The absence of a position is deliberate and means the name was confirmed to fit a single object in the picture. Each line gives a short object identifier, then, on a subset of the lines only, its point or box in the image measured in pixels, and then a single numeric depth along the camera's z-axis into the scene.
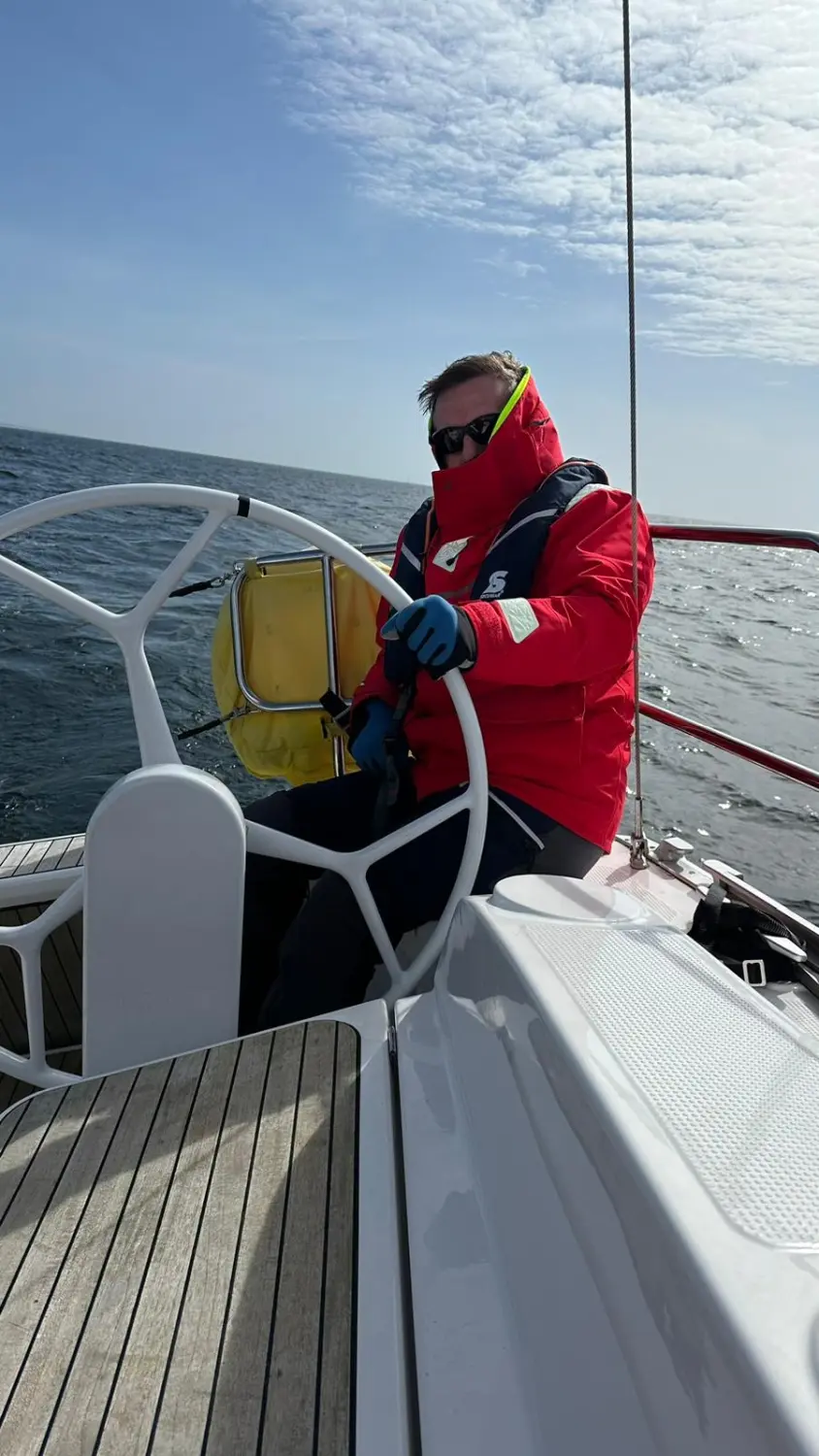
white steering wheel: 1.30
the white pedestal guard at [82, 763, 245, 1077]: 1.19
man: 1.41
